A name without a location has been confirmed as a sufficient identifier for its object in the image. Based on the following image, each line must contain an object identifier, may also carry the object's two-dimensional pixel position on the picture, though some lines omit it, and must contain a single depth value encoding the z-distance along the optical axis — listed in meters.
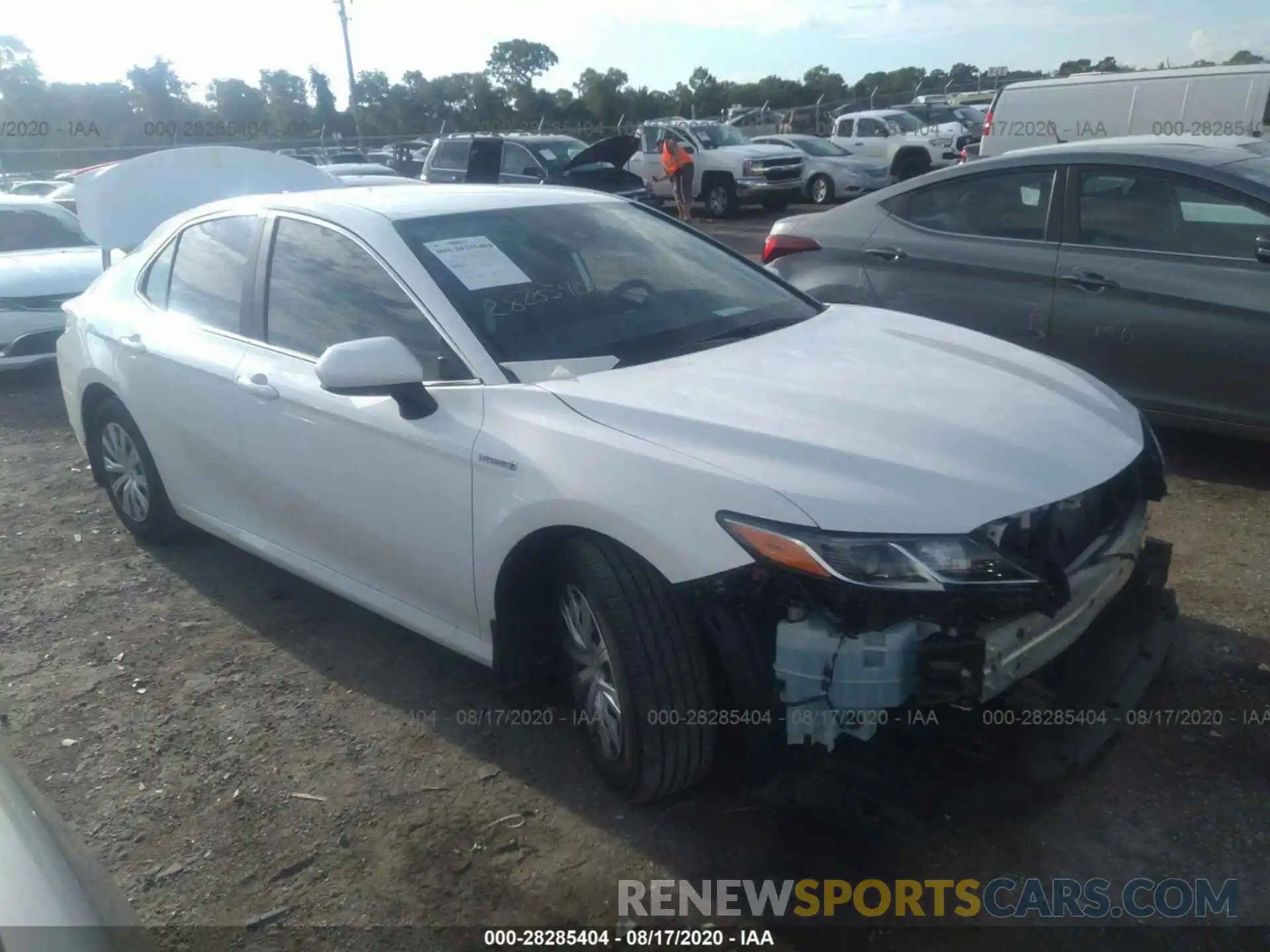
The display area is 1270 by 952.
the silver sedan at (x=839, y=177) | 20.02
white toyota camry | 2.47
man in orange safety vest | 17.98
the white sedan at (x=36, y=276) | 8.37
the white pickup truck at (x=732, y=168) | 19.72
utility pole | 36.38
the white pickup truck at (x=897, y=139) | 20.41
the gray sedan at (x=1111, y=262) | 4.71
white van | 10.46
